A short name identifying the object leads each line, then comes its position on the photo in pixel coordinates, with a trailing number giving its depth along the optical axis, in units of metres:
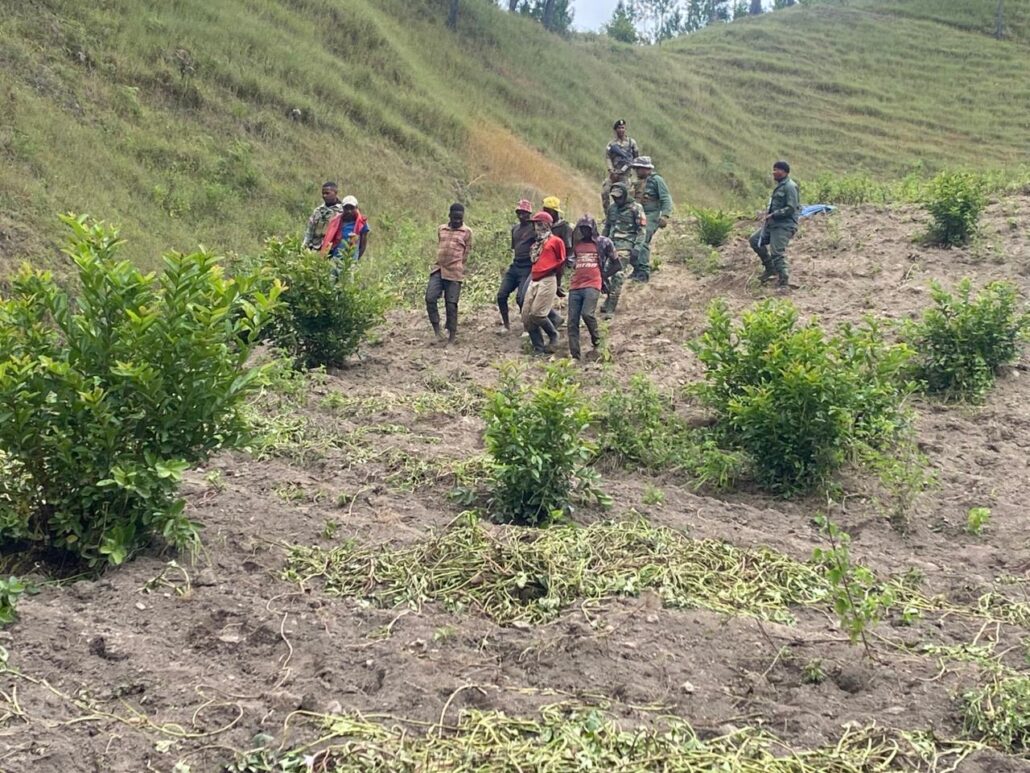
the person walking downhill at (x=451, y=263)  9.94
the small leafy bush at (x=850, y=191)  14.93
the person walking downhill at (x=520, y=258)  10.09
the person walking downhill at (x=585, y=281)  9.09
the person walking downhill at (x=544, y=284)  9.37
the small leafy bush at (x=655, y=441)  6.21
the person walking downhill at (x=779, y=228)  10.70
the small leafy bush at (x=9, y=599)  3.47
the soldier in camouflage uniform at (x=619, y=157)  11.96
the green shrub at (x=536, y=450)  5.06
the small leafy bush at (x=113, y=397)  3.87
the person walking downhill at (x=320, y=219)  10.21
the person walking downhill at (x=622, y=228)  10.78
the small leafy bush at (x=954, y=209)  11.53
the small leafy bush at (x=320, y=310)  8.51
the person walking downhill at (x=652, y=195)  11.44
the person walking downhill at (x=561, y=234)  9.86
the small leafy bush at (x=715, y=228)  13.48
